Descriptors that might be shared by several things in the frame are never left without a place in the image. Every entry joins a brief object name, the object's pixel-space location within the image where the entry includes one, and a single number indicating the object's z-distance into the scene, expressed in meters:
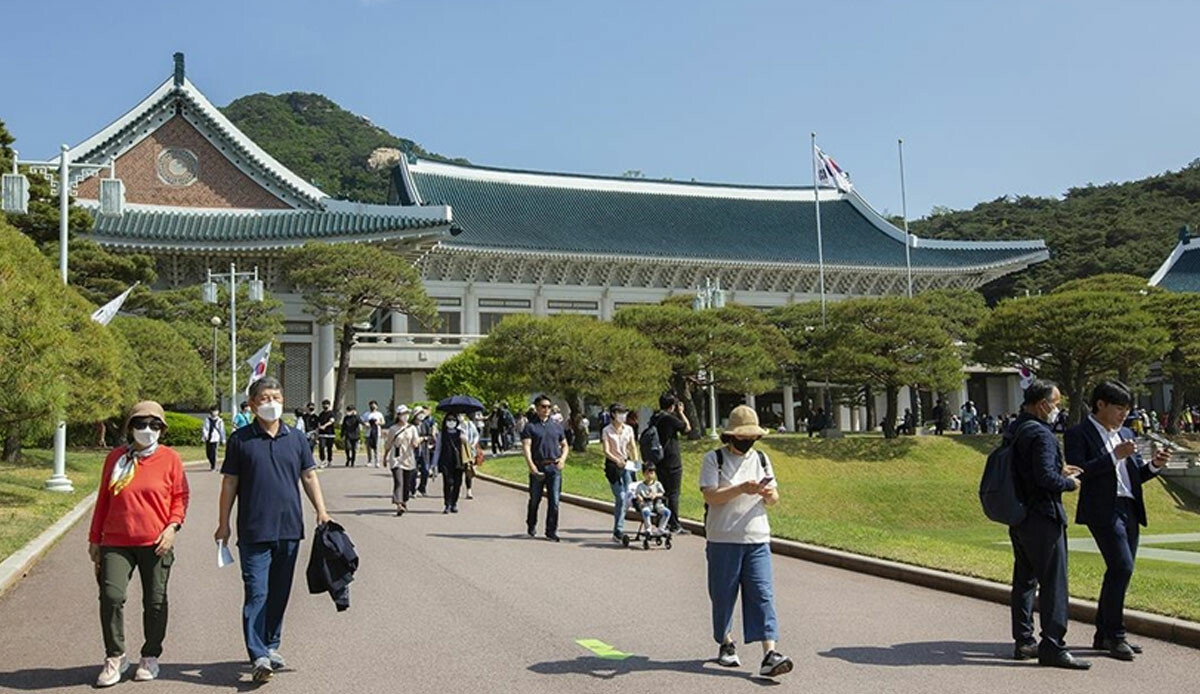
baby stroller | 12.74
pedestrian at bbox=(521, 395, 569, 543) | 13.31
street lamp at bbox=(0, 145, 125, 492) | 17.98
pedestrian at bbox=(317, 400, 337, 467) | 28.11
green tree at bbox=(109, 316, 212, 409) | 29.73
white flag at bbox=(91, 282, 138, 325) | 19.60
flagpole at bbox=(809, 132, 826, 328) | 46.91
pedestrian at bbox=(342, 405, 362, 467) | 28.27
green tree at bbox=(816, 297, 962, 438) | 37.56
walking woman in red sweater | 6.16
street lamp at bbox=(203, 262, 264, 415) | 34.69
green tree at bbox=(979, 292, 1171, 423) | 37.38
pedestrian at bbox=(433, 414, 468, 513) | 16.45
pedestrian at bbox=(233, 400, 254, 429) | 25.53
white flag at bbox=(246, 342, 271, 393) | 29.92
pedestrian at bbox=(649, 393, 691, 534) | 13.40
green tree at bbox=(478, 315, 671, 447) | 31.62
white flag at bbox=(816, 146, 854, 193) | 48.78
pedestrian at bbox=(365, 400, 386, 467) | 27.69
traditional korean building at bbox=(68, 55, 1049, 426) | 41.59
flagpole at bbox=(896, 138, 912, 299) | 55.78
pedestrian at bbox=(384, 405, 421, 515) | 16.31
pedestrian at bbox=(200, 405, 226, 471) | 25.42
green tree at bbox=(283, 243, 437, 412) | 37.94
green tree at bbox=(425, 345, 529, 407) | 41.44
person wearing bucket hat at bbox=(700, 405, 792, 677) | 6.40
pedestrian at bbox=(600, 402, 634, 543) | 13.09
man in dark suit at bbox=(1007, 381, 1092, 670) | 6.54
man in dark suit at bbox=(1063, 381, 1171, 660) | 6.73
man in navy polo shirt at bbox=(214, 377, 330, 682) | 6.19
